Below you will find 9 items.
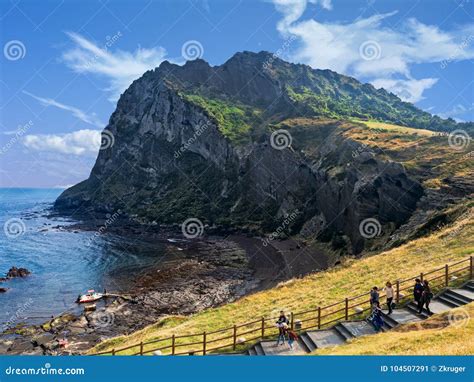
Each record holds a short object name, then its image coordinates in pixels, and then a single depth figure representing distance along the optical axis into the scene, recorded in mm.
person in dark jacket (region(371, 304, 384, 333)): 21078
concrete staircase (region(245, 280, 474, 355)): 20844
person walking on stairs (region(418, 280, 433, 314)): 21469
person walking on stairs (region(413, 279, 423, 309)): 21672
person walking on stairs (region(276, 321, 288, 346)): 21591
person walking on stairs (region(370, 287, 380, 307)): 21594
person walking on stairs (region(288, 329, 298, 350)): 21627
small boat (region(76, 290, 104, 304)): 57469
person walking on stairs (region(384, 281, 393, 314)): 22094
